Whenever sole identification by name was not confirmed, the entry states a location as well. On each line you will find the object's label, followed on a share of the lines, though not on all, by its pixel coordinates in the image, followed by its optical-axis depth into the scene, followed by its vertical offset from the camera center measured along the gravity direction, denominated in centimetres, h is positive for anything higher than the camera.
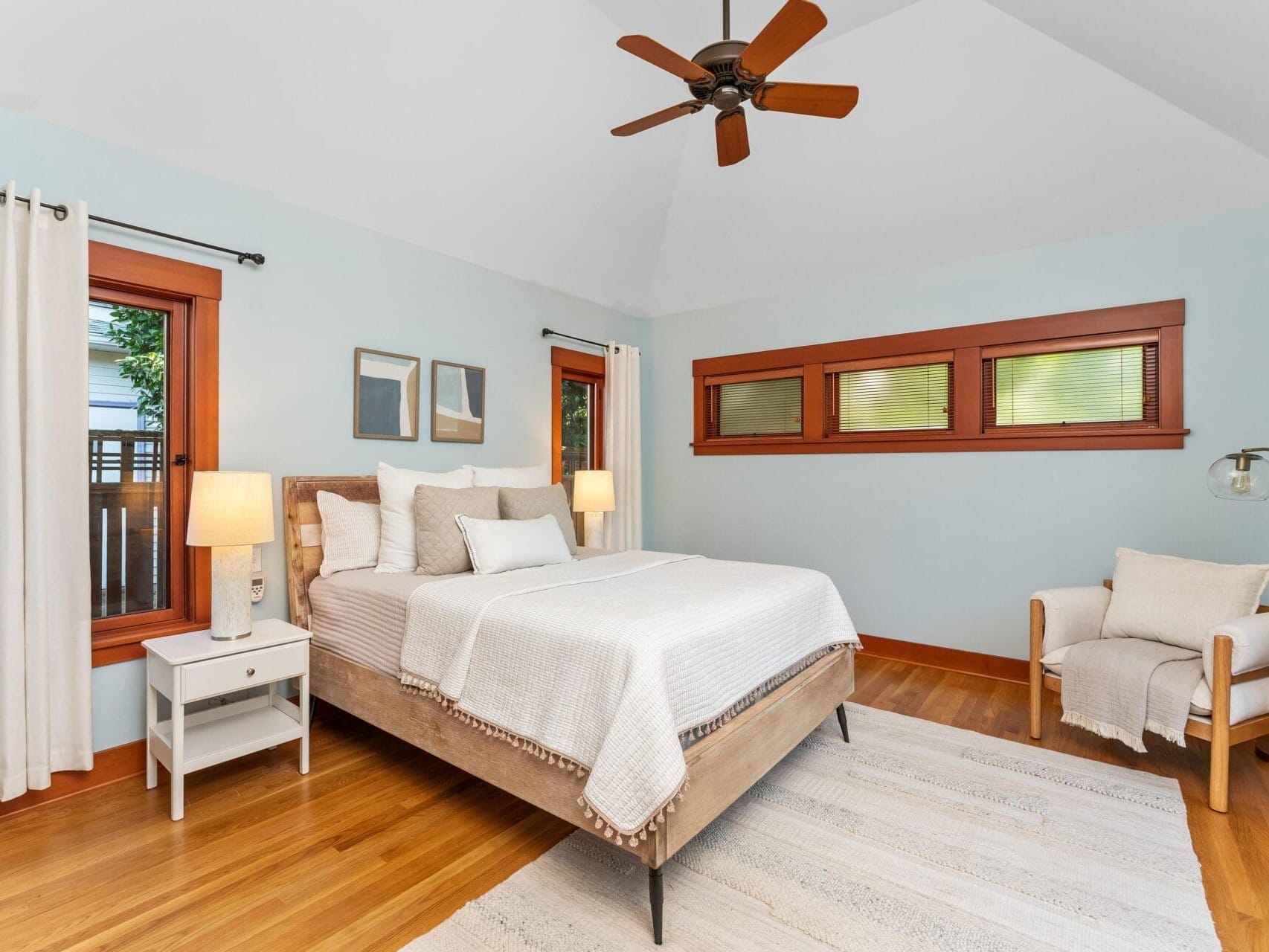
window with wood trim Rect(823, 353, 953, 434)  403 +51
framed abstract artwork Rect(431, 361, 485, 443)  379 +43
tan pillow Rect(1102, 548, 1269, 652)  265 -55
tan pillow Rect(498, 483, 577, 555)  330 -17
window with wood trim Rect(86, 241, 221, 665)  260 +16
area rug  170 -124
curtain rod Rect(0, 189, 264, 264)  231 +98
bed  184 -87
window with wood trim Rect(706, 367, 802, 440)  464 +51
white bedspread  169 -60
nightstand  224 -79
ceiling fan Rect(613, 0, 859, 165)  181 +130
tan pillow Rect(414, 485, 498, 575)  288 -27
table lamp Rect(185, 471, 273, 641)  238 -21
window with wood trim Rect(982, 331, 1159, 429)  342 +50
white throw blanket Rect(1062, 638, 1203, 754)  241 -86
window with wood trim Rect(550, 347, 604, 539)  461 +46
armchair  229 -83
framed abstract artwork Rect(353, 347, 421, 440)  341 +44
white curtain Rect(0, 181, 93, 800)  221 -9
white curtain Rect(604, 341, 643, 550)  486 +20
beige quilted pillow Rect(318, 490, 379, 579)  299 -29
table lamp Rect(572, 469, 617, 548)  432 -13
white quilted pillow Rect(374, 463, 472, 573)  298 -22
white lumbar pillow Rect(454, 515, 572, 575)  287 -33
